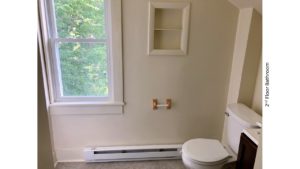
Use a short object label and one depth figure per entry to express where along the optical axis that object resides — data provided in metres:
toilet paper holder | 2.15
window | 1.93
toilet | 1.65
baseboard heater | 2.18
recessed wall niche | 1.89
